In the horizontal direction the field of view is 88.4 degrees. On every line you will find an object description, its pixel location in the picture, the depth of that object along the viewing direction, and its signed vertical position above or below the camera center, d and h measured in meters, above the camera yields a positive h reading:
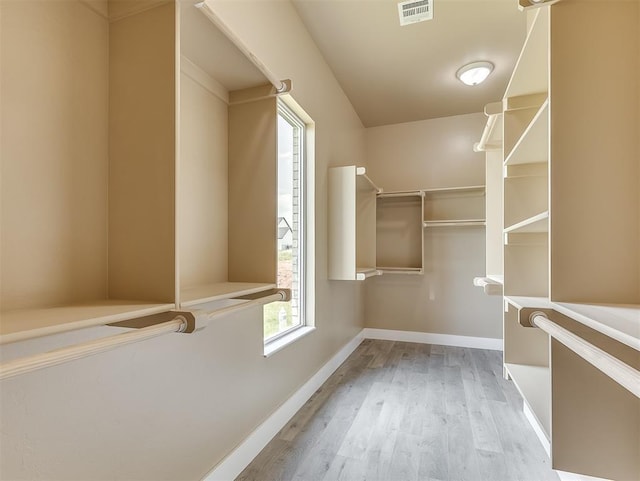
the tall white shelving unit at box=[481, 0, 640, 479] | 1.04 +0.08
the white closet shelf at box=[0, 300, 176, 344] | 0.57 -0.15
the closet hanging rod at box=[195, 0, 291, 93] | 0.94 +0.67
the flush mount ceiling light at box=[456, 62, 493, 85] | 2.85 +1.51
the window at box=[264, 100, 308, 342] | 2.24 +0.14
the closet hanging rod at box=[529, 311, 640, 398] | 0.59 -0.25
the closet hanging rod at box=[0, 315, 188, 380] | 0.49 -0.19
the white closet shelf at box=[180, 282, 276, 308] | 0.96 -0.17
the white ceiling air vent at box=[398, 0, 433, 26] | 2.17 +1.58
